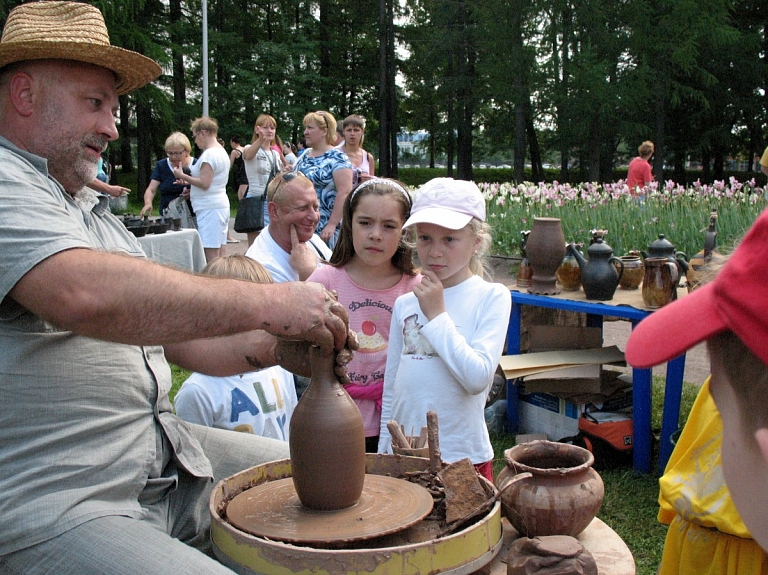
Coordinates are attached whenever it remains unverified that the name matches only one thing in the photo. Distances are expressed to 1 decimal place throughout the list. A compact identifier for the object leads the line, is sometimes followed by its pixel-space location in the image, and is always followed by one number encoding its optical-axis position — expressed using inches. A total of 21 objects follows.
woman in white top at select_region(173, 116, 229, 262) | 327.6
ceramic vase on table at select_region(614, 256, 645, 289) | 194.2
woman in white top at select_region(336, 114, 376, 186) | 326.6
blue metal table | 167.2
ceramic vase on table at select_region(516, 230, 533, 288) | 196.7
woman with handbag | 310.2
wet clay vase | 73.7
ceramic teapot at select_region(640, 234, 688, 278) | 187.2
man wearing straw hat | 69.0
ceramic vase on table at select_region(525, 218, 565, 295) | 190.7
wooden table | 79.4
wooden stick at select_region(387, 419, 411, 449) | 93.5
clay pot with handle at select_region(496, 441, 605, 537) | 81.2
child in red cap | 31.0
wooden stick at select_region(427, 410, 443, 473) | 85.4
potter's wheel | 69.8
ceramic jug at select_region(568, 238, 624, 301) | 180.7
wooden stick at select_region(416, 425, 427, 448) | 97.5
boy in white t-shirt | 114.1
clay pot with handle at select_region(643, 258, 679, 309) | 169.0
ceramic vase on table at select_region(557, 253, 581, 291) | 194.2
